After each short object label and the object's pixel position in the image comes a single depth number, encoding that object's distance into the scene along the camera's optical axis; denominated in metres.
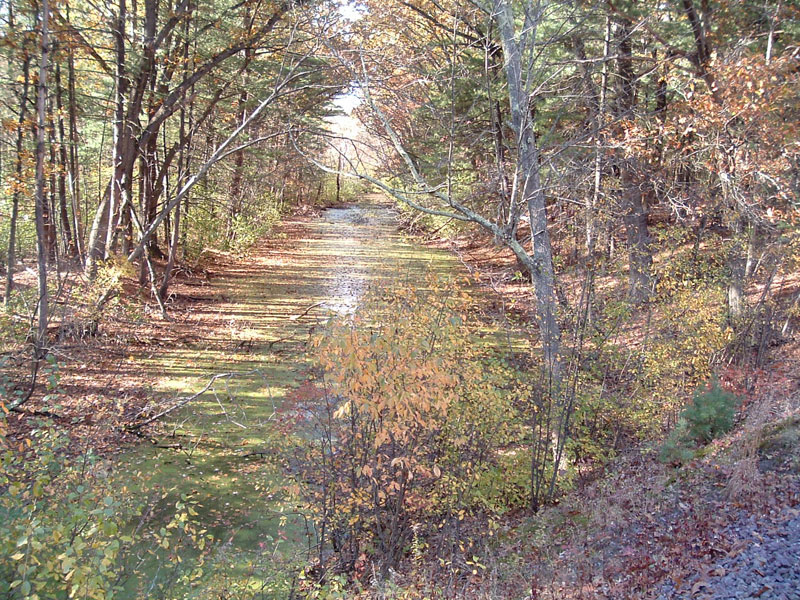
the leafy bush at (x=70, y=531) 4.11
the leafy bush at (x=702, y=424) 8.12
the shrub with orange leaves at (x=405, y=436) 6.55
